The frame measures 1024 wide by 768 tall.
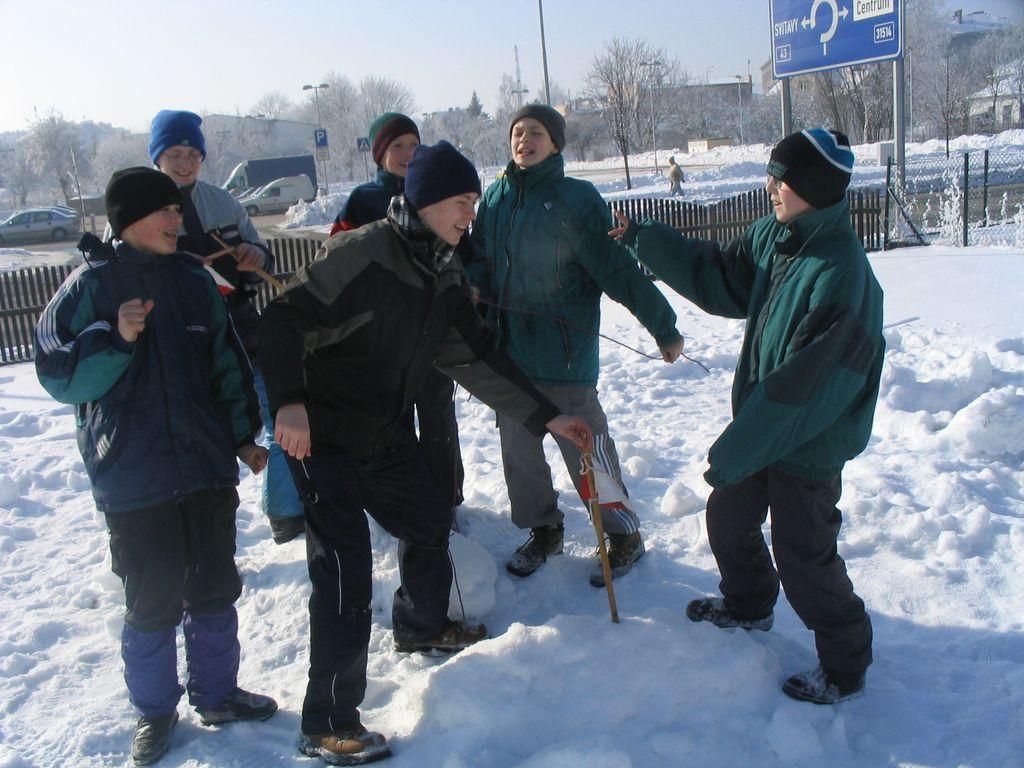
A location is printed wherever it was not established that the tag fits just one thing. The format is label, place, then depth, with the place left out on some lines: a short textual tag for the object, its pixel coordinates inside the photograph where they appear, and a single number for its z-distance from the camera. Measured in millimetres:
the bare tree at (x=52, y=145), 63531
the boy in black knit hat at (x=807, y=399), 2402
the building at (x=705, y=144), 56625
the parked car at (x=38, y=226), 32625
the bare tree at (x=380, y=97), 72188
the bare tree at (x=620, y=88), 33969
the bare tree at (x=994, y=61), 52594
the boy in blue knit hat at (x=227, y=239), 3490
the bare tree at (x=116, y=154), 71000
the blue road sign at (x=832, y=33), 13797
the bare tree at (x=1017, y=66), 50406
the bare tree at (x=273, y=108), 105438
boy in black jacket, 2465
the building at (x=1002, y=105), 51375
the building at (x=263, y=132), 71562
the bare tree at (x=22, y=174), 68062
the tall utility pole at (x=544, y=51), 27194
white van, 36531
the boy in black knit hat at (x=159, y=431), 2480
